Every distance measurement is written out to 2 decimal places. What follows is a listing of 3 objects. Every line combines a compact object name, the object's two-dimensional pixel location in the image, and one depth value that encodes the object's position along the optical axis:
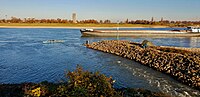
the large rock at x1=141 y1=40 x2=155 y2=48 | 34.80
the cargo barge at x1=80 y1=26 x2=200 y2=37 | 70.34
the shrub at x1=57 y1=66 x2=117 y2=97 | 8.27
